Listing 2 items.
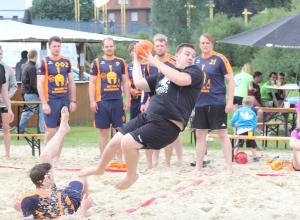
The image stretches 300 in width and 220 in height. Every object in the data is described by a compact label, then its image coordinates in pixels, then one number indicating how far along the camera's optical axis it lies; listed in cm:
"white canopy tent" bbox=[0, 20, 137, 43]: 1638
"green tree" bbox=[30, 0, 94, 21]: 6931
